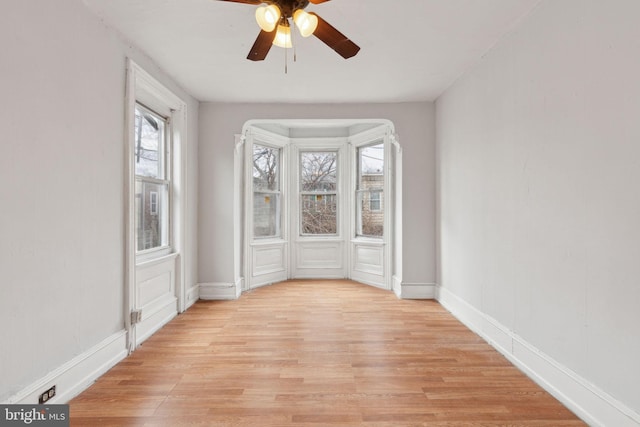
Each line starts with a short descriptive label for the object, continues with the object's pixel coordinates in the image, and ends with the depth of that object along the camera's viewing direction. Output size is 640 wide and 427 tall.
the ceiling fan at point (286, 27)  1.89
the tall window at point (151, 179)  3.20
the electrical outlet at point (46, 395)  1.88
